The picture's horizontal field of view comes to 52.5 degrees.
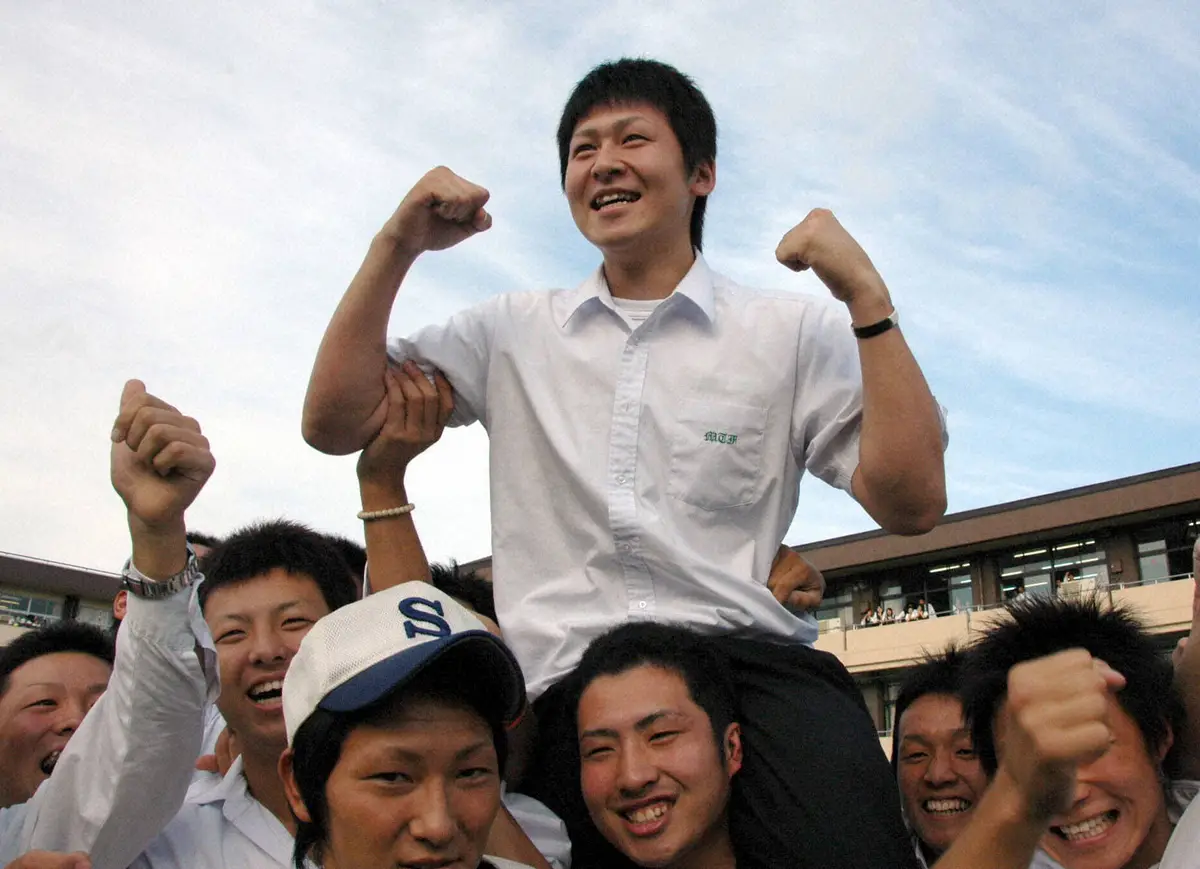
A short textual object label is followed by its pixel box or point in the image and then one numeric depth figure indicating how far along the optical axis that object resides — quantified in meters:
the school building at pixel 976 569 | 24.56
